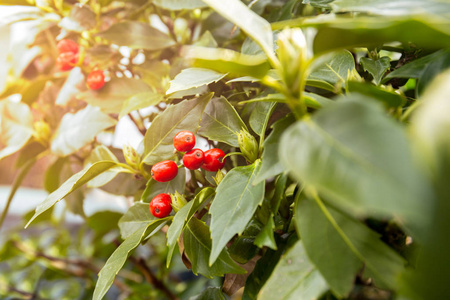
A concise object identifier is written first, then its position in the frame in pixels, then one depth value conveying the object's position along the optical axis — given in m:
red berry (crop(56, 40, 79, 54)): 0.65
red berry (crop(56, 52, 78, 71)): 0.66
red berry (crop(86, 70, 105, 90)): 0.62
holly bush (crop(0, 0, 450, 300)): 0.21
